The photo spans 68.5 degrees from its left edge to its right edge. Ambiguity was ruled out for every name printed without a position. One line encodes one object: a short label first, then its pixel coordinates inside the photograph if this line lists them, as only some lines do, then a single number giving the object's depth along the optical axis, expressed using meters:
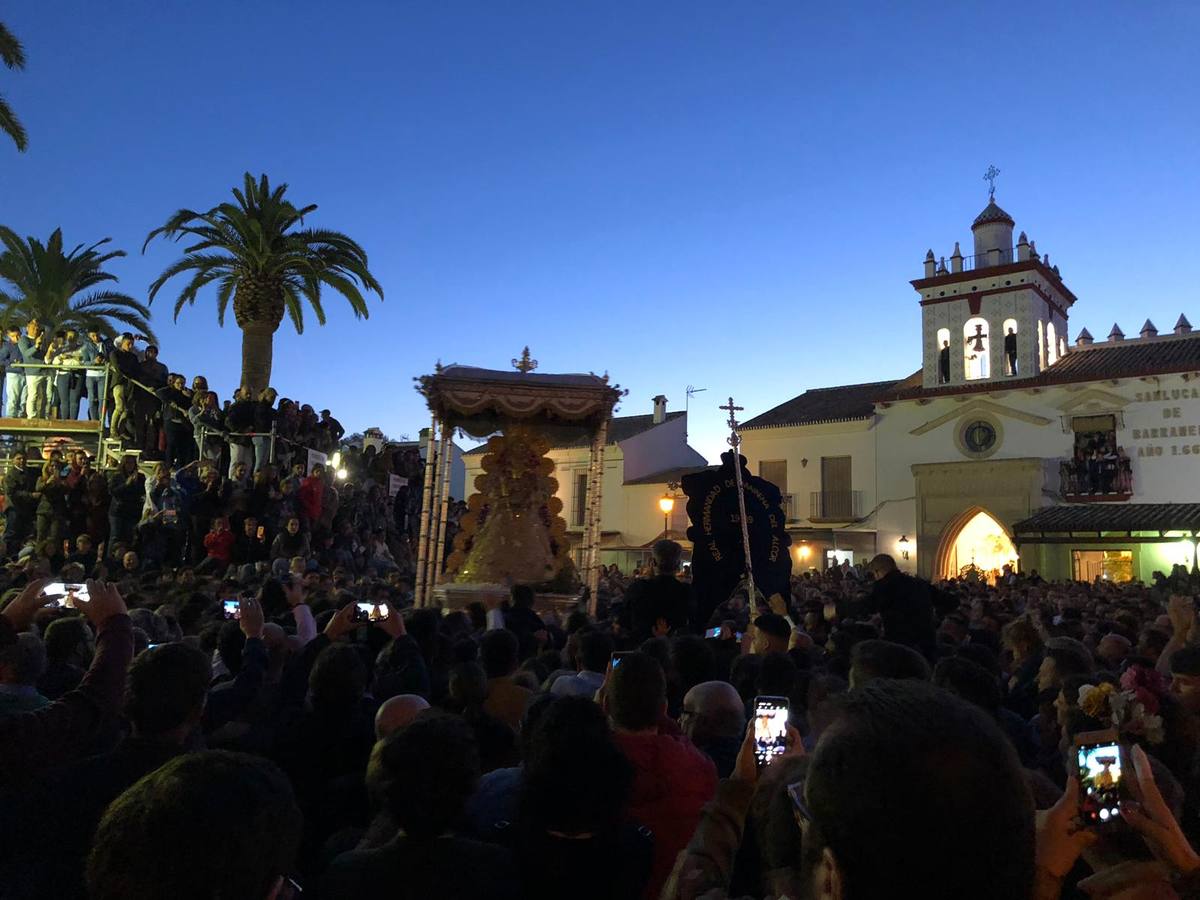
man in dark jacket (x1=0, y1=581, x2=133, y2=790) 2.57
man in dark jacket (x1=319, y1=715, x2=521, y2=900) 2.04
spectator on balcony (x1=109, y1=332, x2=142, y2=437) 17.73
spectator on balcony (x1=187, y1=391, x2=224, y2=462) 17.72
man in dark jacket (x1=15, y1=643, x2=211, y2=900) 2.19
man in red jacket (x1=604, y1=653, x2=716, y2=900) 2.81
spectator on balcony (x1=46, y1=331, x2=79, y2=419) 19.44
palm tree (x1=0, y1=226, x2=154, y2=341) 24.73
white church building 26.38
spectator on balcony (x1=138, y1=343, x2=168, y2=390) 17.95
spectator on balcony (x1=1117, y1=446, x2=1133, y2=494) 26.61
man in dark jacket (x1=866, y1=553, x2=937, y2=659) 6.54
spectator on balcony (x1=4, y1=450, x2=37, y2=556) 16.41
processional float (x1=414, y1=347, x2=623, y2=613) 13.75
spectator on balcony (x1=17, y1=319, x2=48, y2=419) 19.36
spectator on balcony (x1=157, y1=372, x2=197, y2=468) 18.09
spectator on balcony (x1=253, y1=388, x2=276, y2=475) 17.97
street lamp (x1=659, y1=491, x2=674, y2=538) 27.73
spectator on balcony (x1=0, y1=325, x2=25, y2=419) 19.34
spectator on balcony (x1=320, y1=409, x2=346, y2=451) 20.52
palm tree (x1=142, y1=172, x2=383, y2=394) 20.62
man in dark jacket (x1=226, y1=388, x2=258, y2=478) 17.62
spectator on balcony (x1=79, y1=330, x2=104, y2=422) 19.30
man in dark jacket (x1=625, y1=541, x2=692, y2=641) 7.00
